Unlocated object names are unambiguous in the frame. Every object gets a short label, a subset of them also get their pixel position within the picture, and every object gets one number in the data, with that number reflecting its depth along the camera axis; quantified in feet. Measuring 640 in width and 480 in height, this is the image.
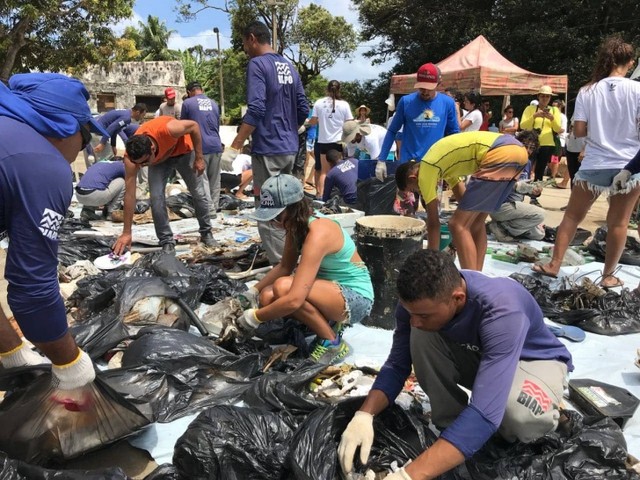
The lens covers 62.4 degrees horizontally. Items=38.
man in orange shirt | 13.99
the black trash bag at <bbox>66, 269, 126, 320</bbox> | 10.64
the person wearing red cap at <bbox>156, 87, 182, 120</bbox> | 26.99
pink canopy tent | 36.01
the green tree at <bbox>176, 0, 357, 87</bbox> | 94.84
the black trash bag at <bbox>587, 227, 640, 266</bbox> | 15.30
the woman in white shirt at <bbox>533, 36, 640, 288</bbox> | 11.86
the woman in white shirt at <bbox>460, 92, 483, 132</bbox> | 26.78
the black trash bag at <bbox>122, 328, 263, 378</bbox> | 8.29
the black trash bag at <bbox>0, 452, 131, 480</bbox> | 5.34
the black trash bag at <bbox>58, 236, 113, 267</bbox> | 14.92
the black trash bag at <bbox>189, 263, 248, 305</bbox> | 12.03
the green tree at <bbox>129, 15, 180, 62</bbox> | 136.36
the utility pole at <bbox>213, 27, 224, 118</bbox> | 100.75
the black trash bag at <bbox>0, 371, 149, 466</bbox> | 6.13
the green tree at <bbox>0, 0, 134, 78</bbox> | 43.01
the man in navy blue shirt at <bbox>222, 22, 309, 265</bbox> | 13.84
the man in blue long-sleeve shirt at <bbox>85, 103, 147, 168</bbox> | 25.35
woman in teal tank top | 8.54
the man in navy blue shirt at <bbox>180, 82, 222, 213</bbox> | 20.75
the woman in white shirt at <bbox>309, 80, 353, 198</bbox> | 24.91
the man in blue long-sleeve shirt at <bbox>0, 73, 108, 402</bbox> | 4.99
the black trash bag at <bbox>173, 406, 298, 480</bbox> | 5.80
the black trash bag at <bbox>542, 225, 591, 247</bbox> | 17.10
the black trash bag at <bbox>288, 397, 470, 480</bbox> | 5.59
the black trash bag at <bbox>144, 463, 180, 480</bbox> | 6.02
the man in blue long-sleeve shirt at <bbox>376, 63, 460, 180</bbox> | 15.57
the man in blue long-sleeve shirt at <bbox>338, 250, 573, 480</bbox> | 5.21
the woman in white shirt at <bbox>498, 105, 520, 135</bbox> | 34.09
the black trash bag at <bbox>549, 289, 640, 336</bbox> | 10.91
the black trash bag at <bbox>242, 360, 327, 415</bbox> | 7.48
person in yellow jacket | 29.50
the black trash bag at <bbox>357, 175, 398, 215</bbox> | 19.54
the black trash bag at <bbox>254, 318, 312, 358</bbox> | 9.88
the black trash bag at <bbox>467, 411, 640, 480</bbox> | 5.93
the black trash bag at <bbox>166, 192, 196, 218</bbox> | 21.49
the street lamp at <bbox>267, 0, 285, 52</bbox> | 59.83
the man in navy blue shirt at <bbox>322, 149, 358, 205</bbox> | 19.71
